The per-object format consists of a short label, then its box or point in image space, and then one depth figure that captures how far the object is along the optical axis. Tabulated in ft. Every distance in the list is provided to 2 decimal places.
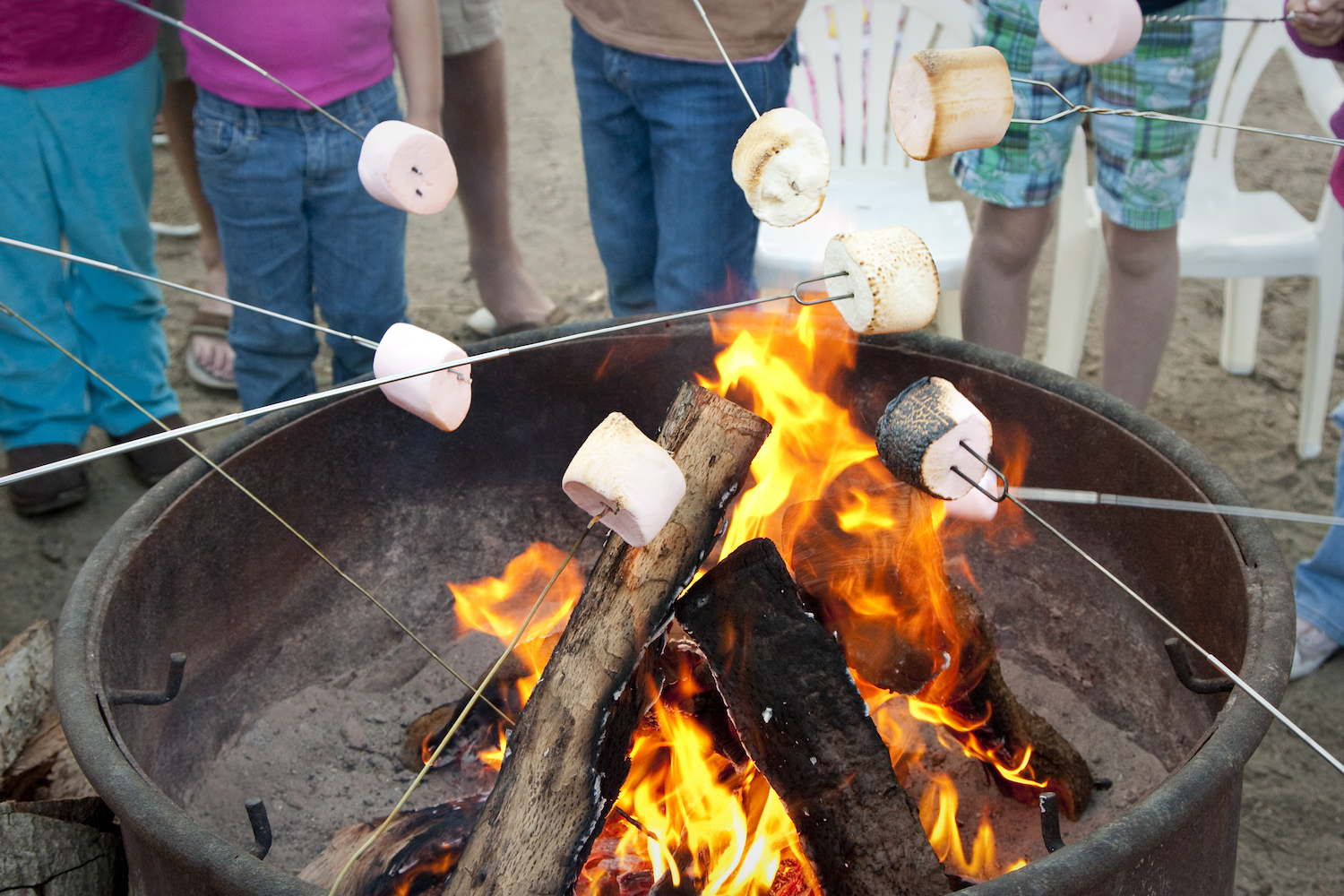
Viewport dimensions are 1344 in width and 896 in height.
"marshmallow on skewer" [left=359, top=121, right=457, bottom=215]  2.36
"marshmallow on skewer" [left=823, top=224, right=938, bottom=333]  2.24
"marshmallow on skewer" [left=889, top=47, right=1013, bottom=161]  2.24
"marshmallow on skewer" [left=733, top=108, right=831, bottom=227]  2.33
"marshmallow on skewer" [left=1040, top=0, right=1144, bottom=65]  2.30
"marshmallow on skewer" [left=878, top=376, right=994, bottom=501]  2.19
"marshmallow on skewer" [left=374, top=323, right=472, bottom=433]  2.22
